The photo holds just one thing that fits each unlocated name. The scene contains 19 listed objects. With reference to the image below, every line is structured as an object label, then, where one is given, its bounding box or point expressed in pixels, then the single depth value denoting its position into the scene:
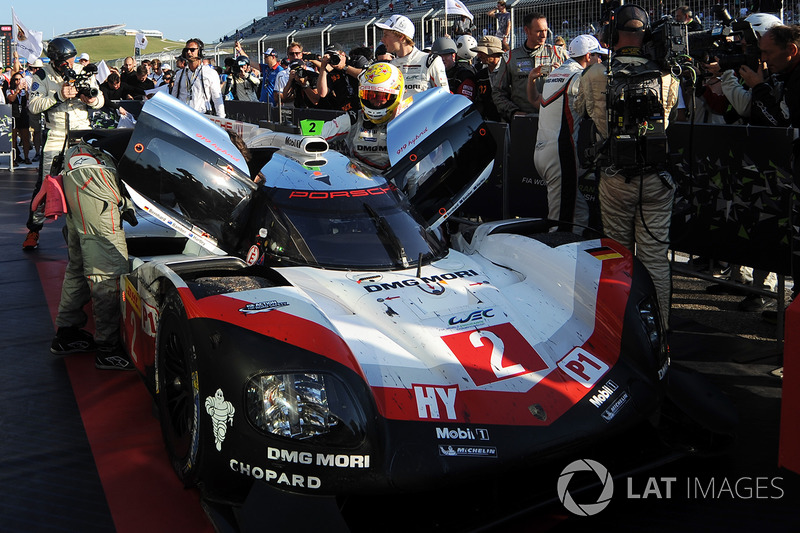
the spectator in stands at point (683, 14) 7.69
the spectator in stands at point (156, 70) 21.52
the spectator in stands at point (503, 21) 11.88
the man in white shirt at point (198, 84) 9.03
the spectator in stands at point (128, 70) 16.97
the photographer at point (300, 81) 10.81
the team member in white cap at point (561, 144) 6.10
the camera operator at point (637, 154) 4.76
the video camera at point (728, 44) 5.32
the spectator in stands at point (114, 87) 15.32
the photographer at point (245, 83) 14.09
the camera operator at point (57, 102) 7.41
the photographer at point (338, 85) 9.66
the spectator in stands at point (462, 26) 12.15
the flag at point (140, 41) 22.28
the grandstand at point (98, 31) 82.75
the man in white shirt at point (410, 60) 7.33
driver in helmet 5.47
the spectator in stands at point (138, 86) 16.81
